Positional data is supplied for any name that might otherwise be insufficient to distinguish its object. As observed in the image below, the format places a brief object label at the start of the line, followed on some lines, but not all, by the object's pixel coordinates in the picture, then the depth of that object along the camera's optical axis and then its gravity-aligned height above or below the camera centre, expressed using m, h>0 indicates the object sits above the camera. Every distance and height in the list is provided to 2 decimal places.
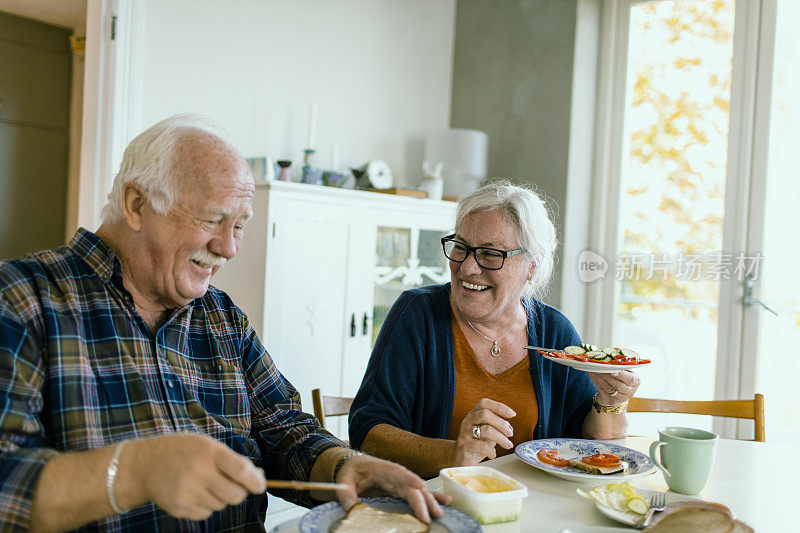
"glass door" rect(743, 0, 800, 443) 3.04 +0.12
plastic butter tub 0.94 -0.34
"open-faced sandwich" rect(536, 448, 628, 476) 1.19 -0.37
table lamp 3.66 +0.51
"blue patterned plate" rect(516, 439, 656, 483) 1.17 -0.37
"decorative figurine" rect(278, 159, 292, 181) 2.98 +0.31
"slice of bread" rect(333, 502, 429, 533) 0.86 -0.36
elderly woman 1.56 -0.25
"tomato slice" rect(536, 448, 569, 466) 1.25 -0.38
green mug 1.12 -0.33
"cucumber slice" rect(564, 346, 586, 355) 1.46 -0.20
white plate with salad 1.34 -0.21
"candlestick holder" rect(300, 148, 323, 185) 3.08 +0.31
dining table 1.01 -0.40
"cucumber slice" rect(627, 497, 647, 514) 0.99 -0.36
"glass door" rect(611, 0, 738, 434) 3.26 +0.34
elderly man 0.87 -0.24
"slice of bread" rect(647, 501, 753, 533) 0.84 -0.32
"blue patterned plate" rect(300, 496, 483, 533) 0.85 -0.36
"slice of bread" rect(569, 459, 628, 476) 1.19 -0.37
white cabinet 2.67 -0.12
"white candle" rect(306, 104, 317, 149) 3.14 +0.55
